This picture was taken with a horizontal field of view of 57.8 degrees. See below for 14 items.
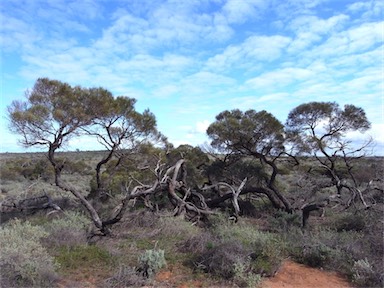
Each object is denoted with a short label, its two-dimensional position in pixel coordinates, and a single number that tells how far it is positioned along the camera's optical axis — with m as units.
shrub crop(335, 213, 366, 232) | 10.45
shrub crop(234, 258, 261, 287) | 6.11
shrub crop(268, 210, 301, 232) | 10.24
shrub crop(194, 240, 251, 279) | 6.49
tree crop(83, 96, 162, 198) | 12.03
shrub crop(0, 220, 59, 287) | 5.59
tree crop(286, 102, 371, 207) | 14.66
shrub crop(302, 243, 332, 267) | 7.32
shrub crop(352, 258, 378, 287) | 6.38
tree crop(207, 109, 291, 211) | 13.80
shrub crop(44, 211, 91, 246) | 7.73
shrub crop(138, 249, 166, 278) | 6.32
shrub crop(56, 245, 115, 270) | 6.74
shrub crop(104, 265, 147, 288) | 5.91
